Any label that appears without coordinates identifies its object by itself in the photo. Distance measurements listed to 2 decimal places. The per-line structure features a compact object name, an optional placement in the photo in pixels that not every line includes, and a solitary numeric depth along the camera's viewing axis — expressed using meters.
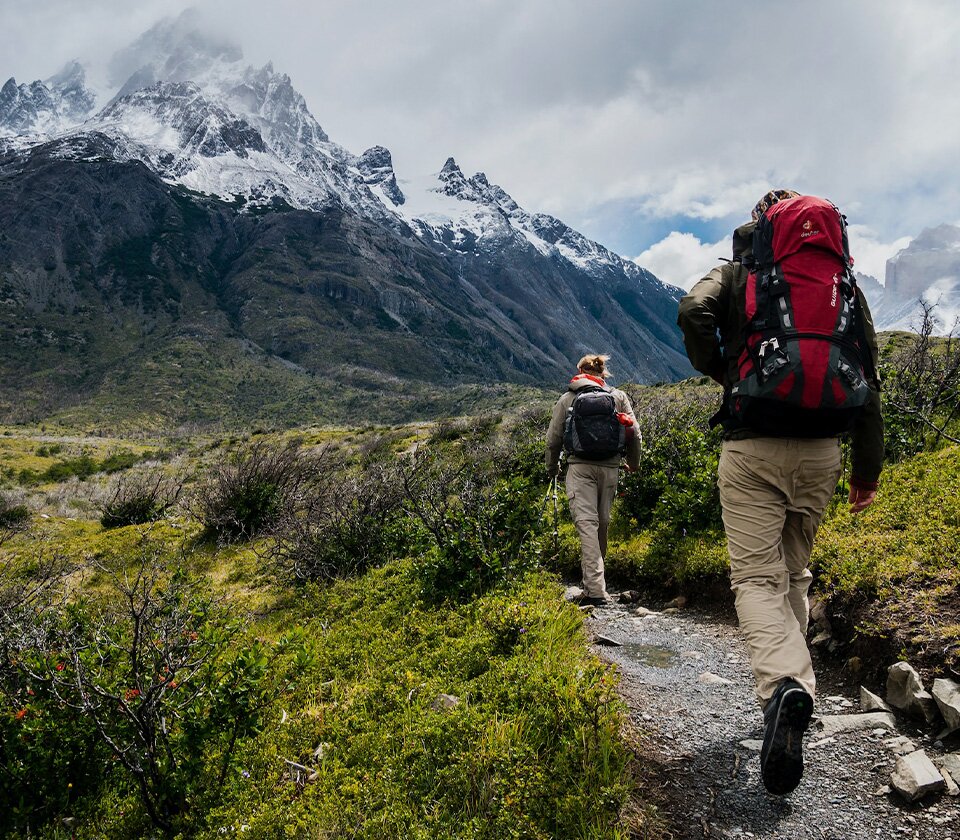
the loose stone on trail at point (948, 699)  2.71
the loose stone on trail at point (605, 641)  4.52
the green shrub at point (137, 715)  2.80
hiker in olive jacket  2.73
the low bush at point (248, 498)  10.13
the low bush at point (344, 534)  7.28
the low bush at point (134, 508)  12.34
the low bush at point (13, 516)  12.15
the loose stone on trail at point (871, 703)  3.10
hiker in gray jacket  5.55
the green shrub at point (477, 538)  5.34
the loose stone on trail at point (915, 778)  2.35
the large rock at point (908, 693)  2.89
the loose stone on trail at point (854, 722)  2.94
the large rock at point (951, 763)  2.46
